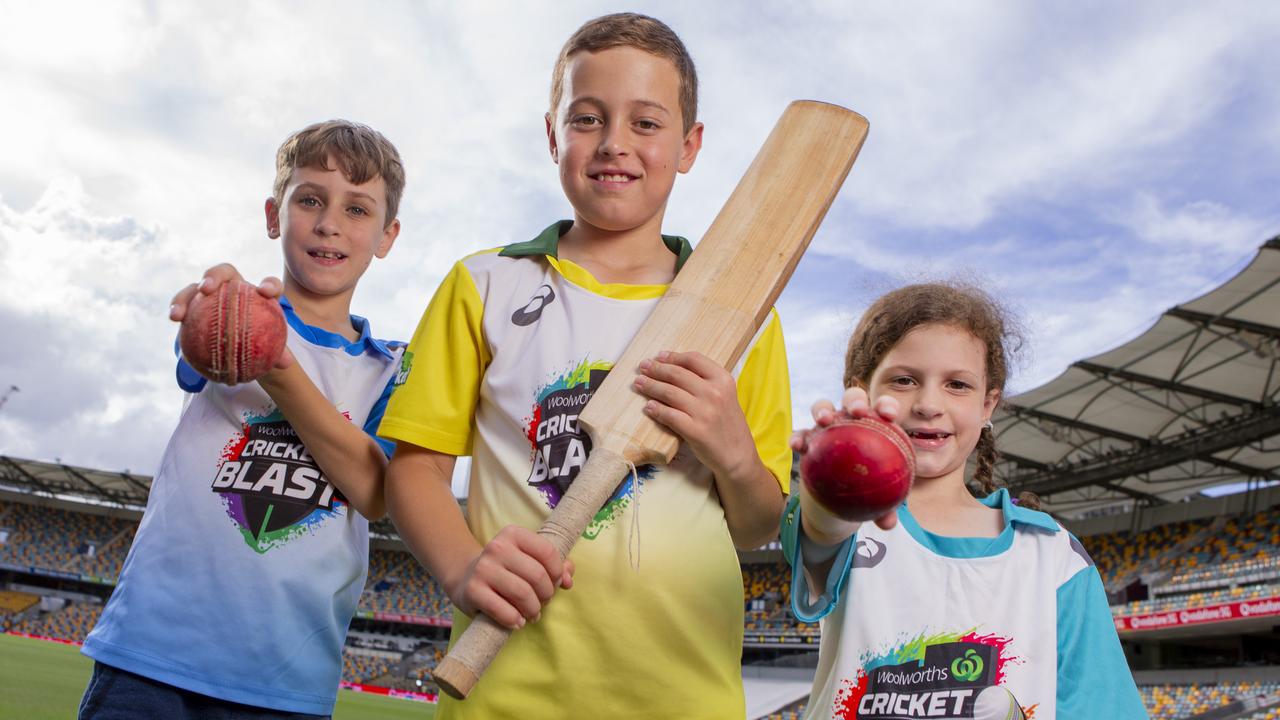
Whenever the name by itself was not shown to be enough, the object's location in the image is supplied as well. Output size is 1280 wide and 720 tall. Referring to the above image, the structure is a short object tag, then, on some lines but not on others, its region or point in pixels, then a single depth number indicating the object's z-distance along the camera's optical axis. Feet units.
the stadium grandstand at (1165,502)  46.24
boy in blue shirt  5.98
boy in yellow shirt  4.50
